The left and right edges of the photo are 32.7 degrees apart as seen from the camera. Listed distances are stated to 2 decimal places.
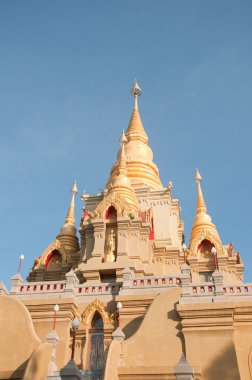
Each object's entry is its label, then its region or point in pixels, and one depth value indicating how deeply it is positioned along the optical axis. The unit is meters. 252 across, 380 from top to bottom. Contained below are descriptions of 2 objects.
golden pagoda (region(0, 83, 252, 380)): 15.34
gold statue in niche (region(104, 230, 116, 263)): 23.77
